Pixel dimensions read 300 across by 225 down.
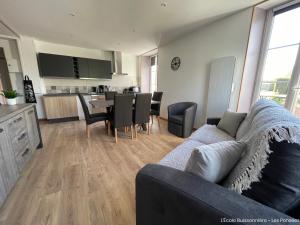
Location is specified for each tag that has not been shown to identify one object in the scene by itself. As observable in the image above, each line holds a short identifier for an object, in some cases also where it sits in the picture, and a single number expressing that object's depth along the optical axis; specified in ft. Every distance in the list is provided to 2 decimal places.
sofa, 1.65
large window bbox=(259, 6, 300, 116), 6.47
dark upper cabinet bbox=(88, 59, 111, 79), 15.39
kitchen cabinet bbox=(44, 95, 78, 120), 13.12
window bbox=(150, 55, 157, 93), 18.64
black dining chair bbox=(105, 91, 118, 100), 12.35
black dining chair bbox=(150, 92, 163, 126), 11.94
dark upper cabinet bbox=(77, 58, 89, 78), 14.67
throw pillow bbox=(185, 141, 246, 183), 2.35
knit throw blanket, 1.86
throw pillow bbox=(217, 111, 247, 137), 6.27
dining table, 9.22
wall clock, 12.43
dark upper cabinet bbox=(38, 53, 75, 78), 12.98
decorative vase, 6.84
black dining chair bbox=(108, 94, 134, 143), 8.43
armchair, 9.43
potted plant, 6.77
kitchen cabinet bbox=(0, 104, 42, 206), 4.44
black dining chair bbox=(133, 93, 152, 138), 9.20
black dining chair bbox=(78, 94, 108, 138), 9.12
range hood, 16.89
